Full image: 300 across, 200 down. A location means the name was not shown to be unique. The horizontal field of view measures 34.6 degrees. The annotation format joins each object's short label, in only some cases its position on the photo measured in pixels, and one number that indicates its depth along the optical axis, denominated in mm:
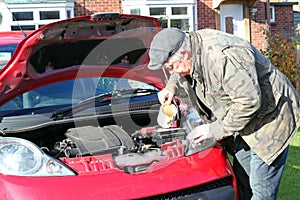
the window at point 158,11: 15641
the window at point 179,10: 15719
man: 2875
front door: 16453
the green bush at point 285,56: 12461
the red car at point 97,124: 2914
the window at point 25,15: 15125
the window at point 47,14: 15188
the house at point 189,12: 15016
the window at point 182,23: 15478
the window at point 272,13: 17297
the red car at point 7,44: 4297
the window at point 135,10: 15531
